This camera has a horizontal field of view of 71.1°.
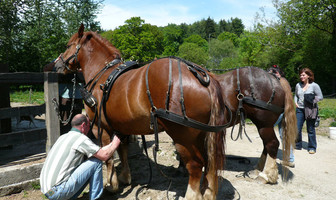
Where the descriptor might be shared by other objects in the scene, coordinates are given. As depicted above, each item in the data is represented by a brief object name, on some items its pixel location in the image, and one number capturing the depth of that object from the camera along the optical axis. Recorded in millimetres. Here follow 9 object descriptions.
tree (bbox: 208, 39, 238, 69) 54688
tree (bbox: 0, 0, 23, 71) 19656
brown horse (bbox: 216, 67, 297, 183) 3922
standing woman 5465
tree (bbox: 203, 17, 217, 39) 88688
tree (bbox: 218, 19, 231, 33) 94438
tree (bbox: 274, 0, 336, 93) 19188
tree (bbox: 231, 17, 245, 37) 91500
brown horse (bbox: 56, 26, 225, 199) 2717
